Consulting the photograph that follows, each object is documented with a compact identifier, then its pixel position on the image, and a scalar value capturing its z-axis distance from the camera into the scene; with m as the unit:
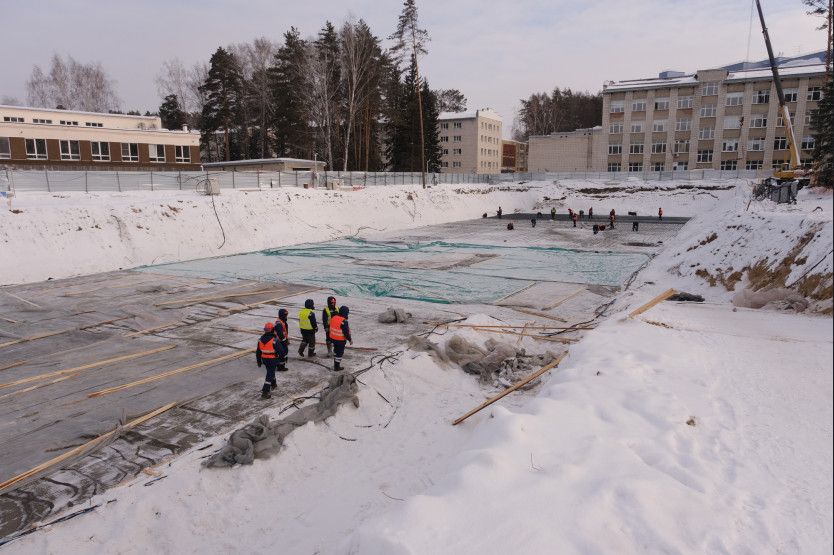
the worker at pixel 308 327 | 10.09
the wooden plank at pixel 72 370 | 9.15
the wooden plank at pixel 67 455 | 5.99
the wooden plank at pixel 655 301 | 10.76
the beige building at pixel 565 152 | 70.81
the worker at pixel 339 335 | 9.54
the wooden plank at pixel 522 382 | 7.48
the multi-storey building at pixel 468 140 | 83.69
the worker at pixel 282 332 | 9.38
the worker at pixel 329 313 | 10.24
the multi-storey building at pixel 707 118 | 58.50
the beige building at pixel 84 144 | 35.78
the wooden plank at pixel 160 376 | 8.57
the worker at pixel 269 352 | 8.46
